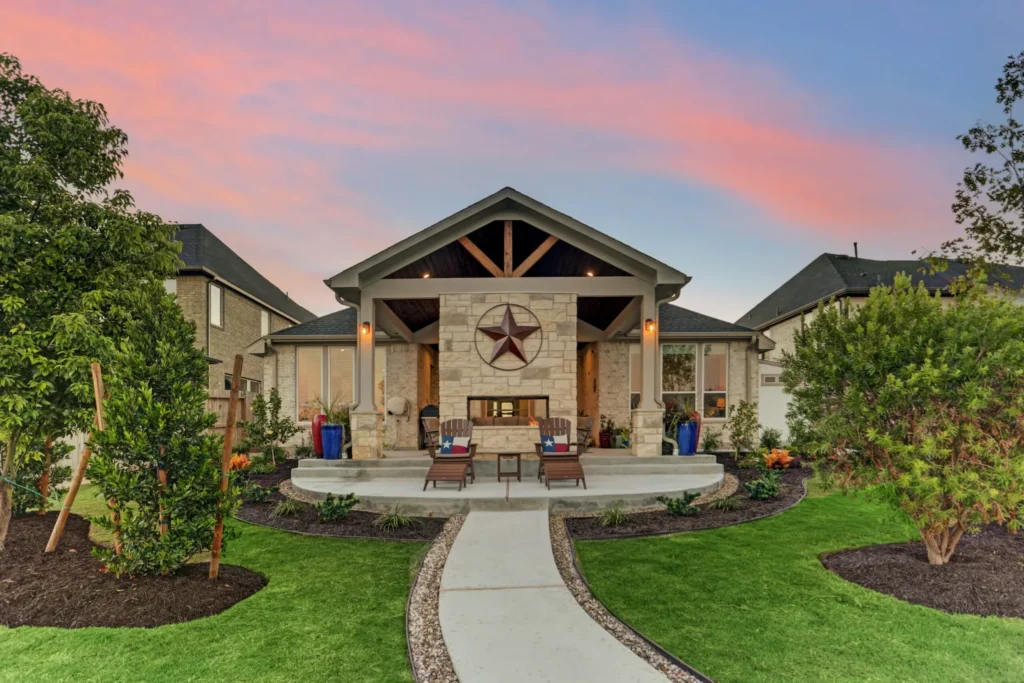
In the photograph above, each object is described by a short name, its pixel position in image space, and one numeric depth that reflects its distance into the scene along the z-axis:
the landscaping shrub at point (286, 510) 7.20
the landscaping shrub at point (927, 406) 4.25
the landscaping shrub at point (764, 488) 8.02
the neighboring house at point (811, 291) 14.28
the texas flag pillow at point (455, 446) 8.99
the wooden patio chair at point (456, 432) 8.84
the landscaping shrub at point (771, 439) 12.50
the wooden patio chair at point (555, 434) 8.27
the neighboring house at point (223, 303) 15.57
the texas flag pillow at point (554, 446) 8.68
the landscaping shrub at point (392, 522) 6.62
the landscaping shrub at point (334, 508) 6.89
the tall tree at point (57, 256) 4.74
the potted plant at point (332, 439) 10.01
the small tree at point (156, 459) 4.23
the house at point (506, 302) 9.71
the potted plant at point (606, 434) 12.55
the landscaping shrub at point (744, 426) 12.04
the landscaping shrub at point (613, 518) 6.62
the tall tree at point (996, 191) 9.56
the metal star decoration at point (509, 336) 9.88
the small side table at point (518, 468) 8.75
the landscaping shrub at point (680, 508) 7.06
